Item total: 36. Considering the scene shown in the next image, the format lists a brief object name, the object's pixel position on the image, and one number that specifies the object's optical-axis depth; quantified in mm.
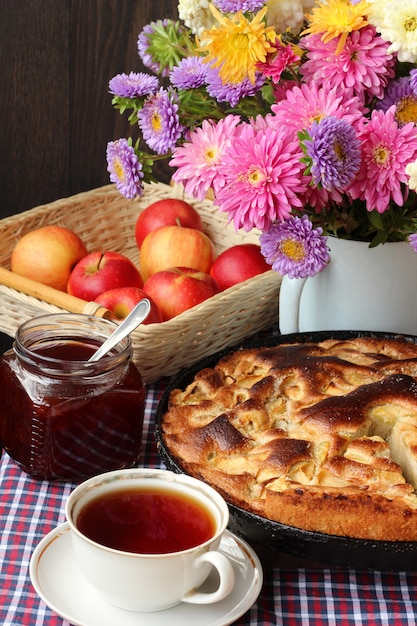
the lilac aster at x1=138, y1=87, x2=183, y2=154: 1086
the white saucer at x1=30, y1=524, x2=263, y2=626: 886
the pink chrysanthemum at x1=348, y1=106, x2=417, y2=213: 1016
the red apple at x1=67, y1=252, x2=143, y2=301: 1203
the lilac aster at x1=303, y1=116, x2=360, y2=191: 988
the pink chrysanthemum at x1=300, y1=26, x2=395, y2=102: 1015
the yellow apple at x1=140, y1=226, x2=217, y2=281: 1265
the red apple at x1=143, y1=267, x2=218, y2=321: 1177
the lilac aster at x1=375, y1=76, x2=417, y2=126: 1038
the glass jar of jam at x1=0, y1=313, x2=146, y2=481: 1007
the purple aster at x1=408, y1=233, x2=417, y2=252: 1032
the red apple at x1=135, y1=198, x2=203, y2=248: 1330
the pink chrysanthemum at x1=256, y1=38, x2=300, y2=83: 1037
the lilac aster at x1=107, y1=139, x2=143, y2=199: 1105
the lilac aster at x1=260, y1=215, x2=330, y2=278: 1070
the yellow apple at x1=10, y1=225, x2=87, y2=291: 1255
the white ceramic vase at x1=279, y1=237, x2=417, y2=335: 1106
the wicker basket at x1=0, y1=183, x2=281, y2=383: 1133
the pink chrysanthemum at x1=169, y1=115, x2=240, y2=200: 1047
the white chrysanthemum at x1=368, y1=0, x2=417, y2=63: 979
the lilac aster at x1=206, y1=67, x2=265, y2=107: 1063
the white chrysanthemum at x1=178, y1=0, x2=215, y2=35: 1085
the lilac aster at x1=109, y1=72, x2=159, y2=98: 1111
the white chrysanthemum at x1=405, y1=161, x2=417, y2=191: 968
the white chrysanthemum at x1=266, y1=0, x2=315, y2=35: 1055
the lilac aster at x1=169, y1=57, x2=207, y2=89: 1090
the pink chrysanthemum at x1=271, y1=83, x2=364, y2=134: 1015
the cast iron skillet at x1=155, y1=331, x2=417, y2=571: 900
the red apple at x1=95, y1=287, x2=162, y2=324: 1159
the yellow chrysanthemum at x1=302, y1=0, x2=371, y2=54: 1000
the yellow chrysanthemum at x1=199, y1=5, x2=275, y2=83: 1018
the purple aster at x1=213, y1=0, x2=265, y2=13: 1035
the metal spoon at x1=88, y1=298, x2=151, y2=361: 1039
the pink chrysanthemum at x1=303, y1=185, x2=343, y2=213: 1036
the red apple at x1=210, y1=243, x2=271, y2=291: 1241
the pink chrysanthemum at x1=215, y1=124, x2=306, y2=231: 1014
